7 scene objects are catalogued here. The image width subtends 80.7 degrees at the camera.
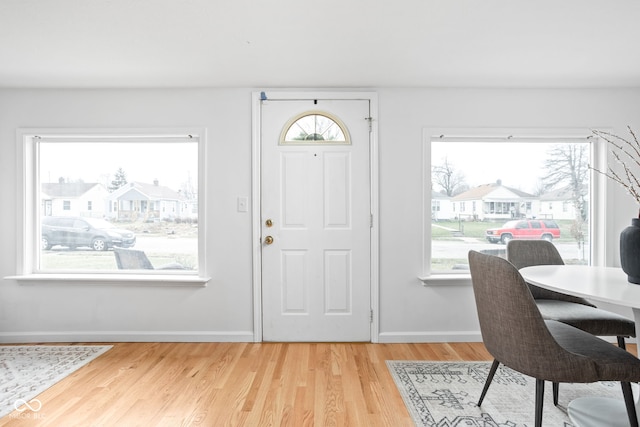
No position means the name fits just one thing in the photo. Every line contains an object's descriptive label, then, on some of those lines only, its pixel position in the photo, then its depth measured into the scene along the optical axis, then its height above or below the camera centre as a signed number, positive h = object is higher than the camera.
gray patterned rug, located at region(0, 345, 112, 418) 2.24 -1.11
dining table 1.54 -0.33
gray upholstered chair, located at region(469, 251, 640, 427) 1.57 -0.60
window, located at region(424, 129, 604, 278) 3.33 +0.15
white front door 3.23 -0.08
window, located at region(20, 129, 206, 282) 3.38 +0.06
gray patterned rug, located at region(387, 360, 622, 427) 2.01 -1.10
